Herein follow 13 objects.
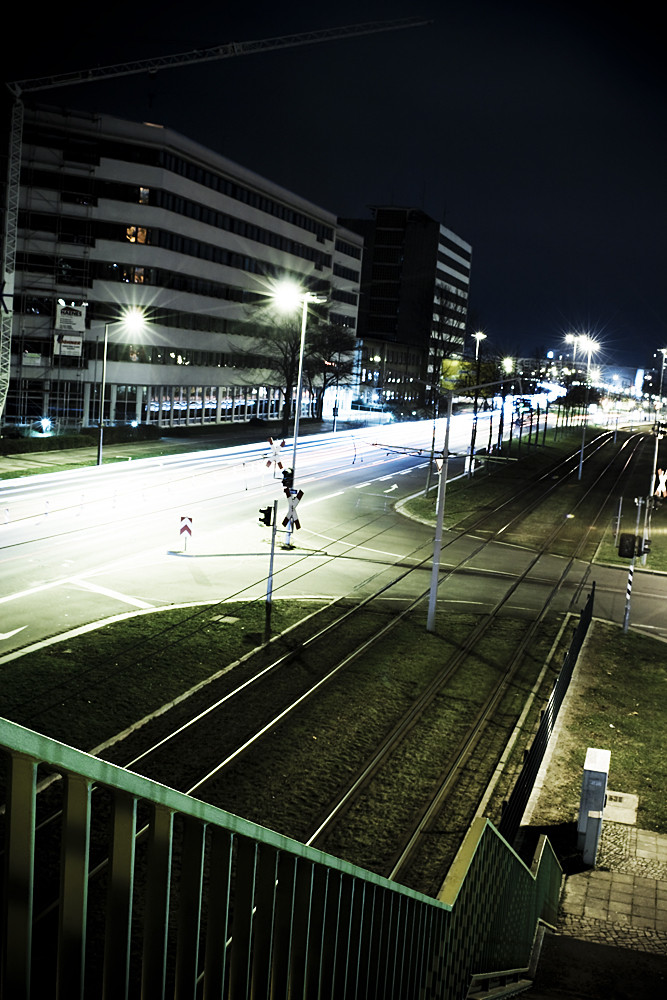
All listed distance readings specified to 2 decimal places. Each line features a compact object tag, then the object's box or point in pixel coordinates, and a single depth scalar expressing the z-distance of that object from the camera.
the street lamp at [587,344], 68.49
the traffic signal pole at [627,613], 23.02
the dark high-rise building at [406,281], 137.12
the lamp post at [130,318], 59.69
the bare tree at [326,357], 76.56
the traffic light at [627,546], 24.02
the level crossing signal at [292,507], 27.12
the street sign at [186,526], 27.70
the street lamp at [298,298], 36.91
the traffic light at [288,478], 28.73
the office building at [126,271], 57.50
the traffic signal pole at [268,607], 20.79
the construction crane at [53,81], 49.19
